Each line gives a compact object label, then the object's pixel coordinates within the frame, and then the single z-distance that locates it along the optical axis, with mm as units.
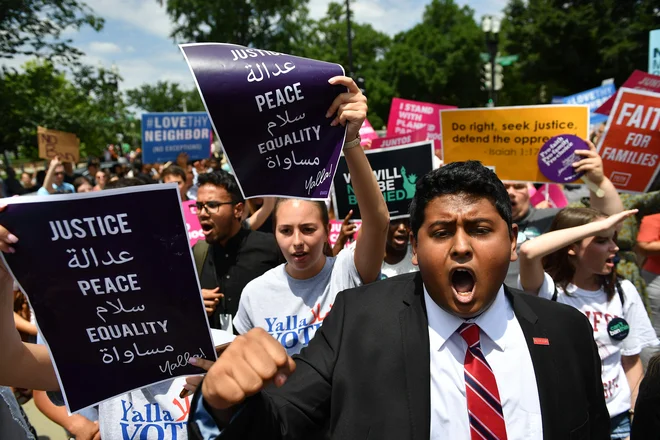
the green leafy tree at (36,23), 12812
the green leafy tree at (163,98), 54938
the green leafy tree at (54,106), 13695
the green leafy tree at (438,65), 49250
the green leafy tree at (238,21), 32625
